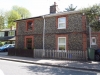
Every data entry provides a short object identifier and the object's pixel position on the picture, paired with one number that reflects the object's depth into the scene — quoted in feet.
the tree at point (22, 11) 110.97
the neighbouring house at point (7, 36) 72.69
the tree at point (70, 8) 103.28
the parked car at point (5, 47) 53.66
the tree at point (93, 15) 25.75
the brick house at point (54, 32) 30.40
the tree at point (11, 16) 100.42
